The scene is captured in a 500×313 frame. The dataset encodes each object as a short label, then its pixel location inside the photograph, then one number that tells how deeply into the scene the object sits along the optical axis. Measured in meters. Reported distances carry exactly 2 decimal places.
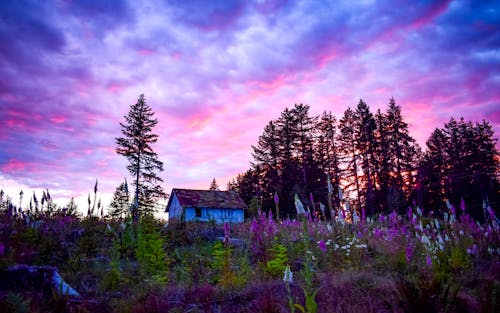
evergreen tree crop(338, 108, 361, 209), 47.22
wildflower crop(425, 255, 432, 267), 6.29
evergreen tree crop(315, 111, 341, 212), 48.72
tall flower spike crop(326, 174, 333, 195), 6.28
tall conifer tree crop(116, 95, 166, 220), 42.34
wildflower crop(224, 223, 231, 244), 6.46
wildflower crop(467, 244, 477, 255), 7.89
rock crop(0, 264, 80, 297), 5.01
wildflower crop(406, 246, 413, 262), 7.00
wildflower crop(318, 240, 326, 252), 7.57
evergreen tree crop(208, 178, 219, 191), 75.45
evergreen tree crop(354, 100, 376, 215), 45.54
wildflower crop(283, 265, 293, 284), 3.62
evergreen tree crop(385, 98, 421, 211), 45.53
